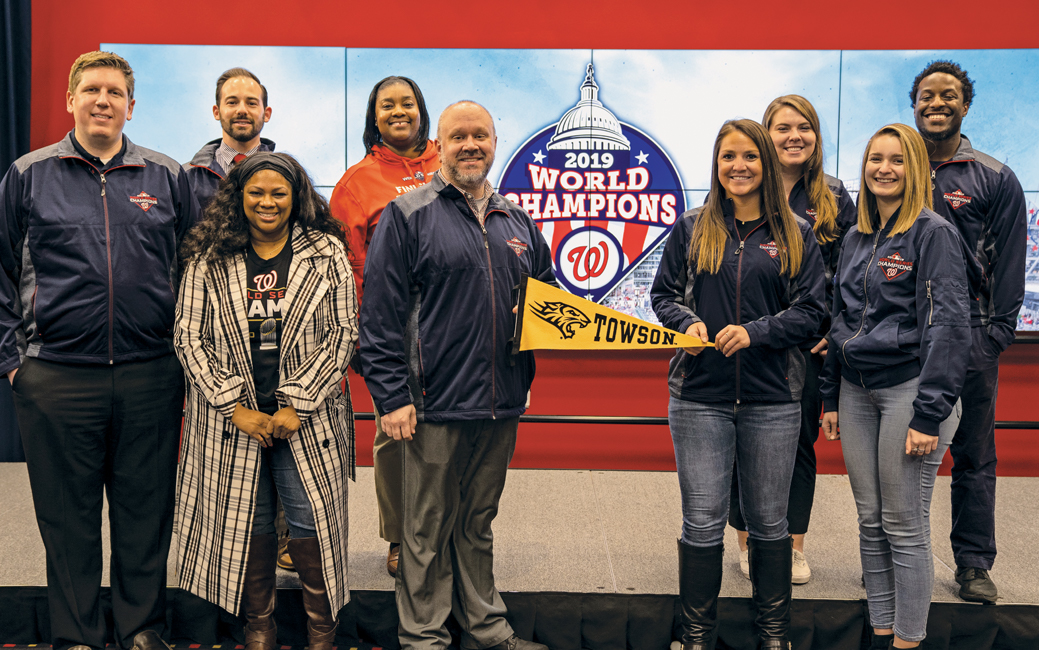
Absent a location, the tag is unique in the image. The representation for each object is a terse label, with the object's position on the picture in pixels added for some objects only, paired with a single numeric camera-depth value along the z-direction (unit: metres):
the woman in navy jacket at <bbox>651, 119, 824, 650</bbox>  2.27
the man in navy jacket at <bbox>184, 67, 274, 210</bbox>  2.96
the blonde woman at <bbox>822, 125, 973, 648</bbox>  2.13
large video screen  4.04
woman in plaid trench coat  2.22
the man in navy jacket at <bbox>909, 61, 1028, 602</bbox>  2.75
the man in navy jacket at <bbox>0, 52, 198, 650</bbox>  2.30
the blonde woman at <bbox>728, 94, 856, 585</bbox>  2.75
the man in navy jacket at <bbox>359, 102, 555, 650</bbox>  2.24
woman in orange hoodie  2.75
